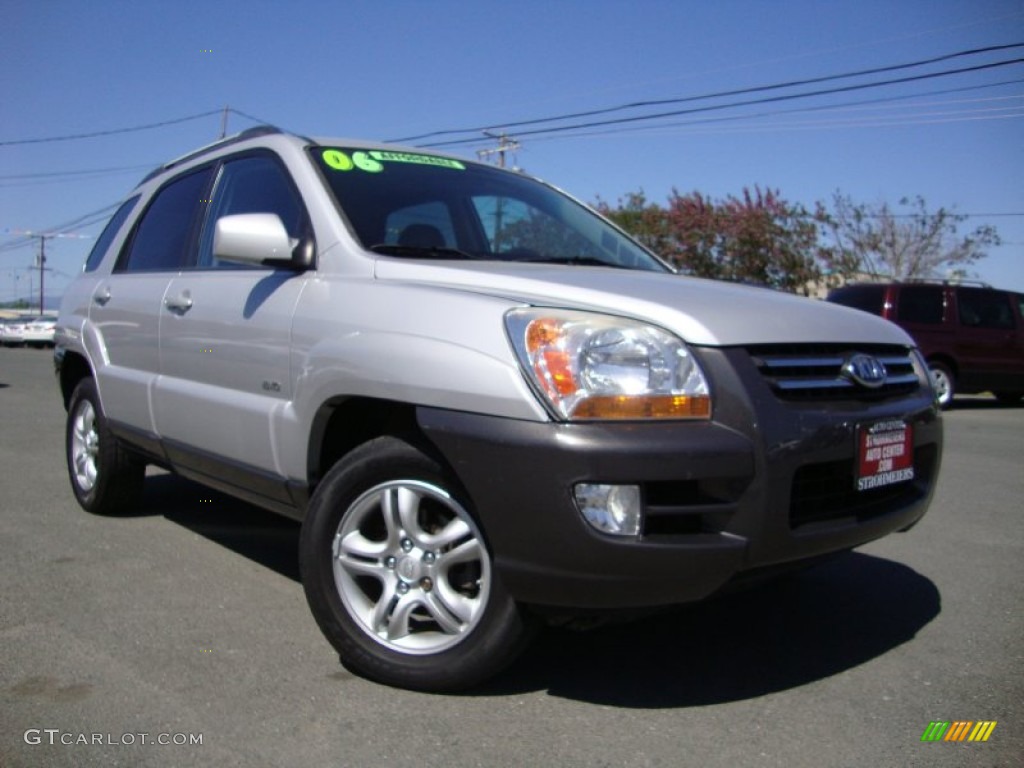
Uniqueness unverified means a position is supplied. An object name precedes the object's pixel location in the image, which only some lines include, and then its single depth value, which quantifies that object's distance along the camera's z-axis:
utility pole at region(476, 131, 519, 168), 30.96
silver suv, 2.58
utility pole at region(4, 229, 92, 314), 78.88
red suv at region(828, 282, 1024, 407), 14.27
